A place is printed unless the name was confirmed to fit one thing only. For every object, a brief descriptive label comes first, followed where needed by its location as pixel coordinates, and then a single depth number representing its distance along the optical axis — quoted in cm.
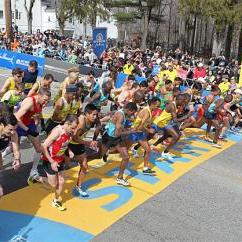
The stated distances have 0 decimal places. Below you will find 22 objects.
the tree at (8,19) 2831
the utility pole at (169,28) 4280
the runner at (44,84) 817
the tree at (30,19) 4442
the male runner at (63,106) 767
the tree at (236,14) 2650
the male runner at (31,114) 682
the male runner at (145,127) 812
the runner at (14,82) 872
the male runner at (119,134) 734
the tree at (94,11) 4622
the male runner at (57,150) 611
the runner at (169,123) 920
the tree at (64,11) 4566
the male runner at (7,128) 548
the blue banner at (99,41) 1827
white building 5575
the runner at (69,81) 844
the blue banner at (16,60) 1988
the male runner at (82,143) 673
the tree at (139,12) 3641
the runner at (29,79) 1048
